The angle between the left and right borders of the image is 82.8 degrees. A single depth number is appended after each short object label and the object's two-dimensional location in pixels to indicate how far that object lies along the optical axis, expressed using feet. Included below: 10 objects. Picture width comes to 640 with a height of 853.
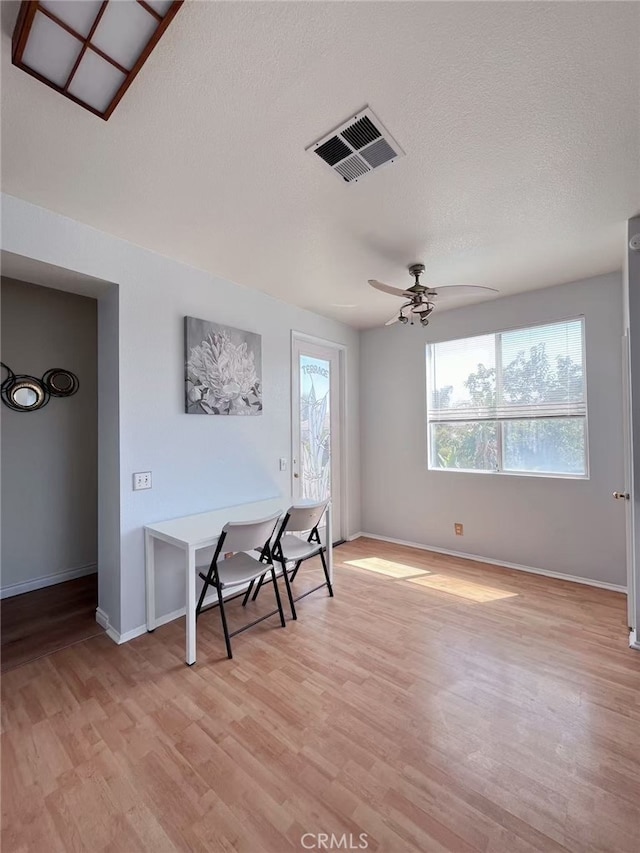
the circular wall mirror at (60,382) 10.96
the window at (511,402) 10.85
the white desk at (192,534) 7.05
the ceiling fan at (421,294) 8.07
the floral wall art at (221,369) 9.23
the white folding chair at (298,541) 8.67
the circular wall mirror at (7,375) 10.10
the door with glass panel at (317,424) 12.71
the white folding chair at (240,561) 7.32
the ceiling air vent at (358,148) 5.02
